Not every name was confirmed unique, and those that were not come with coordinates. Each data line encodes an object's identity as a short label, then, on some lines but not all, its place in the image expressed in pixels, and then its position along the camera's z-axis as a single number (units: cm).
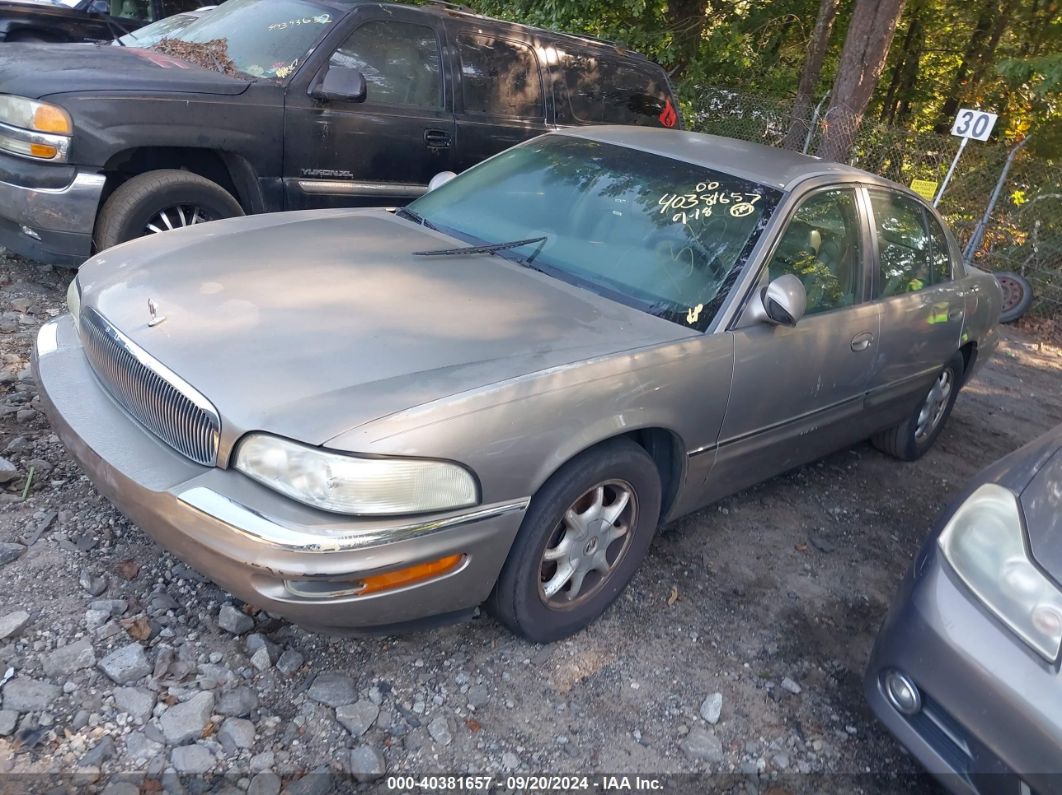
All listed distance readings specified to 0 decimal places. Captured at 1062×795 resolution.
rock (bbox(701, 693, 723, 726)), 264
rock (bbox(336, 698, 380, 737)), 235
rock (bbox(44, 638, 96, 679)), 235
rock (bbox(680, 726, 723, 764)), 251
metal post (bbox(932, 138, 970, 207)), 922
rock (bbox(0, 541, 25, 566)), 271
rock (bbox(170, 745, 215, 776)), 214
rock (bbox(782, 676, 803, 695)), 284
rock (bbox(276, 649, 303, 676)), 249
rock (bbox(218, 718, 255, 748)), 223
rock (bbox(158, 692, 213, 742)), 221
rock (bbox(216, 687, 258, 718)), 232
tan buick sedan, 214
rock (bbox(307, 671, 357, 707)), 242
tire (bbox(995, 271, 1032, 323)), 866
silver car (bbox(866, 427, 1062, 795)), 199
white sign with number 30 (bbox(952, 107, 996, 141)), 882
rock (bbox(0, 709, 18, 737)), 214
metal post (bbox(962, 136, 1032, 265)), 933
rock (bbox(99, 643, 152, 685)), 235
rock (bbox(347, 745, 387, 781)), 221
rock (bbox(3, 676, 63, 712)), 222
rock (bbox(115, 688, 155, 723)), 226
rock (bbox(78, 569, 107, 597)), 264
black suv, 421
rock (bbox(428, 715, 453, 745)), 237
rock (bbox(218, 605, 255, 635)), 259
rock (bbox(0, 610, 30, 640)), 243
